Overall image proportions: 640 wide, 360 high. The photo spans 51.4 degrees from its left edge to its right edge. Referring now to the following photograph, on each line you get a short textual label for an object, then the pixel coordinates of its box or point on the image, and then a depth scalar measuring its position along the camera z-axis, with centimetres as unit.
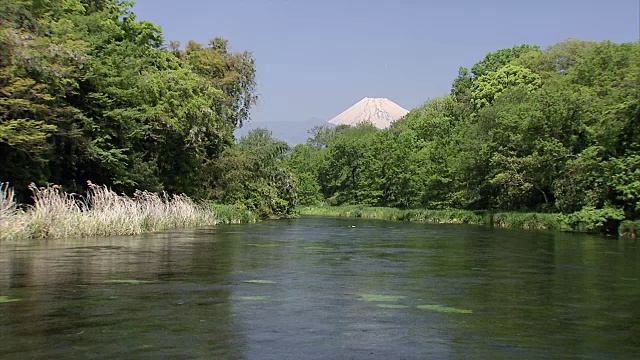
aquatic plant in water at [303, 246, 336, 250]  2183
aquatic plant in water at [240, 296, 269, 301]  1012
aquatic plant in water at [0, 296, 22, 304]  922
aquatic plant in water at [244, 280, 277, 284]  1227
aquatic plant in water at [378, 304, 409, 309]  964
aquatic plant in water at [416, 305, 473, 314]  933
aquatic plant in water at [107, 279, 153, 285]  1161
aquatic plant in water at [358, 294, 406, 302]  1046
